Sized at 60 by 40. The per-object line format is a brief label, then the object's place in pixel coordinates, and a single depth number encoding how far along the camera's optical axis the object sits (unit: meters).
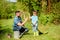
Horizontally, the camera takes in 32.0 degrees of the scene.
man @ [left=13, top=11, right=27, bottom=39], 5.09
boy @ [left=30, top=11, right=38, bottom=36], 5.73
